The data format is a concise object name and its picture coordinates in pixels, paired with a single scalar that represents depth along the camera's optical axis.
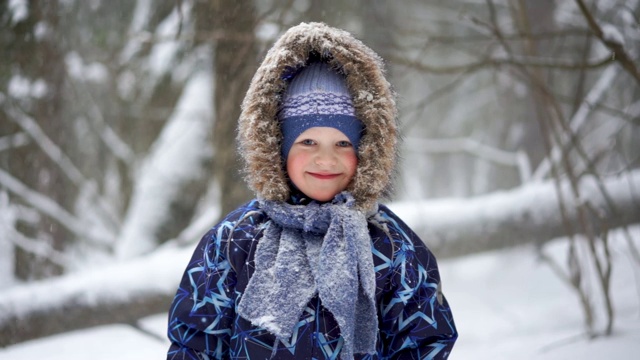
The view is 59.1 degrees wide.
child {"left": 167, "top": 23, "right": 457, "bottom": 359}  1.53
